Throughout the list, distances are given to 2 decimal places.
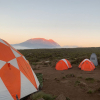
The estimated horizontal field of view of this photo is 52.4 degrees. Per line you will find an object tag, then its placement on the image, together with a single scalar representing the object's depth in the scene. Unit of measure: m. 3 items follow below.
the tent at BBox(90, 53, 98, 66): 15.78
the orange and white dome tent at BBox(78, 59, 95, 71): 12.96
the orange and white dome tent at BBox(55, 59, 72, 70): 14.12
